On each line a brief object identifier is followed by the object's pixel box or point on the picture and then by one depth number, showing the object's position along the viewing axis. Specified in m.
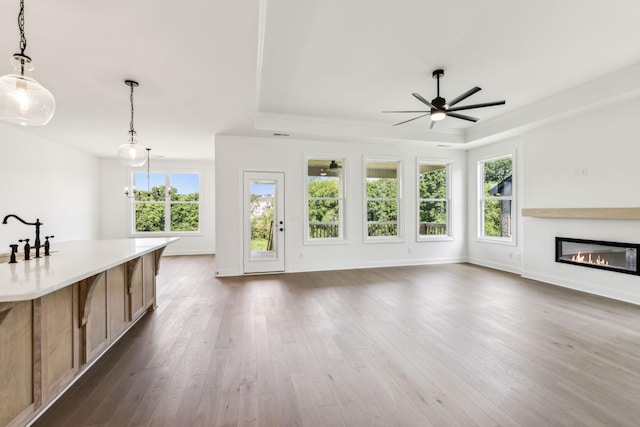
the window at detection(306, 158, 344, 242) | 6.38
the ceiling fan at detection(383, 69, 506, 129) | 3.78
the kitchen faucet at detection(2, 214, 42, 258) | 2.45
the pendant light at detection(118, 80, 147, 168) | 3.47
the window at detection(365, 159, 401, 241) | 6.67
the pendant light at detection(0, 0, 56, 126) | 1.82
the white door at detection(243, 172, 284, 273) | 5.89
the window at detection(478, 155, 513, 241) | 6.11
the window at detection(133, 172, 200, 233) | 8.51
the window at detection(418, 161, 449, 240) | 7.04
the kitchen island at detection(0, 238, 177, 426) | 1.57
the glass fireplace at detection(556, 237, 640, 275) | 4.07
